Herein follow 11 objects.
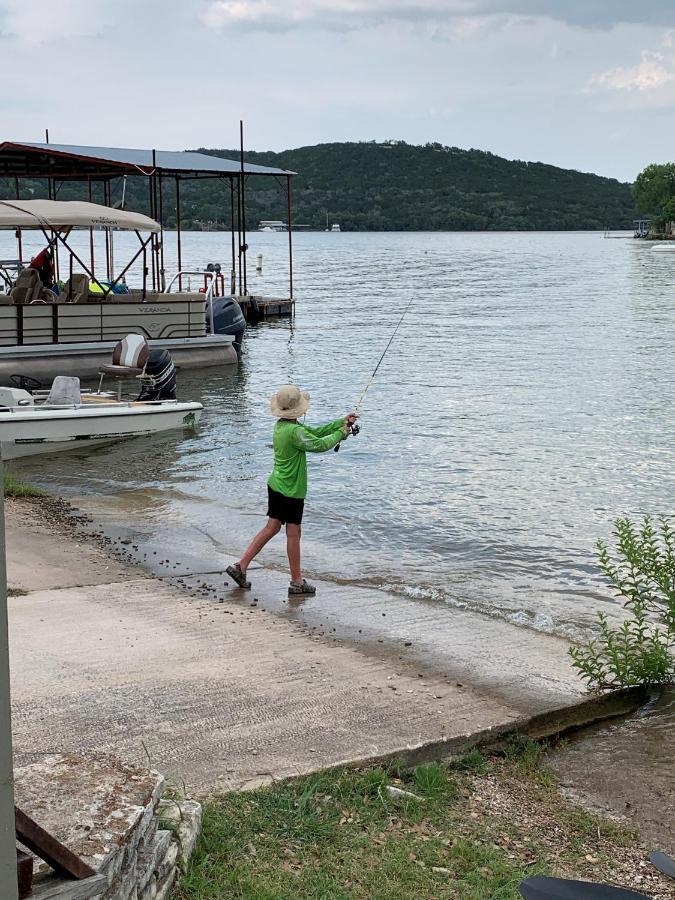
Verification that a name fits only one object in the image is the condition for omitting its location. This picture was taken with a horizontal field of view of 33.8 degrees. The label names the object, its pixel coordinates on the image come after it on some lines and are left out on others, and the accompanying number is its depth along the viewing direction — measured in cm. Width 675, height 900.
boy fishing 838
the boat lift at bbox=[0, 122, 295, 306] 2459
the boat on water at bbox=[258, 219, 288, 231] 18512
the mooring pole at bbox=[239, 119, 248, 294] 3290
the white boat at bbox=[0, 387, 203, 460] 1464
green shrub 651
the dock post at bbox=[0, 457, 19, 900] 262
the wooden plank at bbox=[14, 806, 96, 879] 296
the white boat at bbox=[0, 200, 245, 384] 2105
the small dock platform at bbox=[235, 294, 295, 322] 3812
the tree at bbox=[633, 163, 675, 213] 17075
